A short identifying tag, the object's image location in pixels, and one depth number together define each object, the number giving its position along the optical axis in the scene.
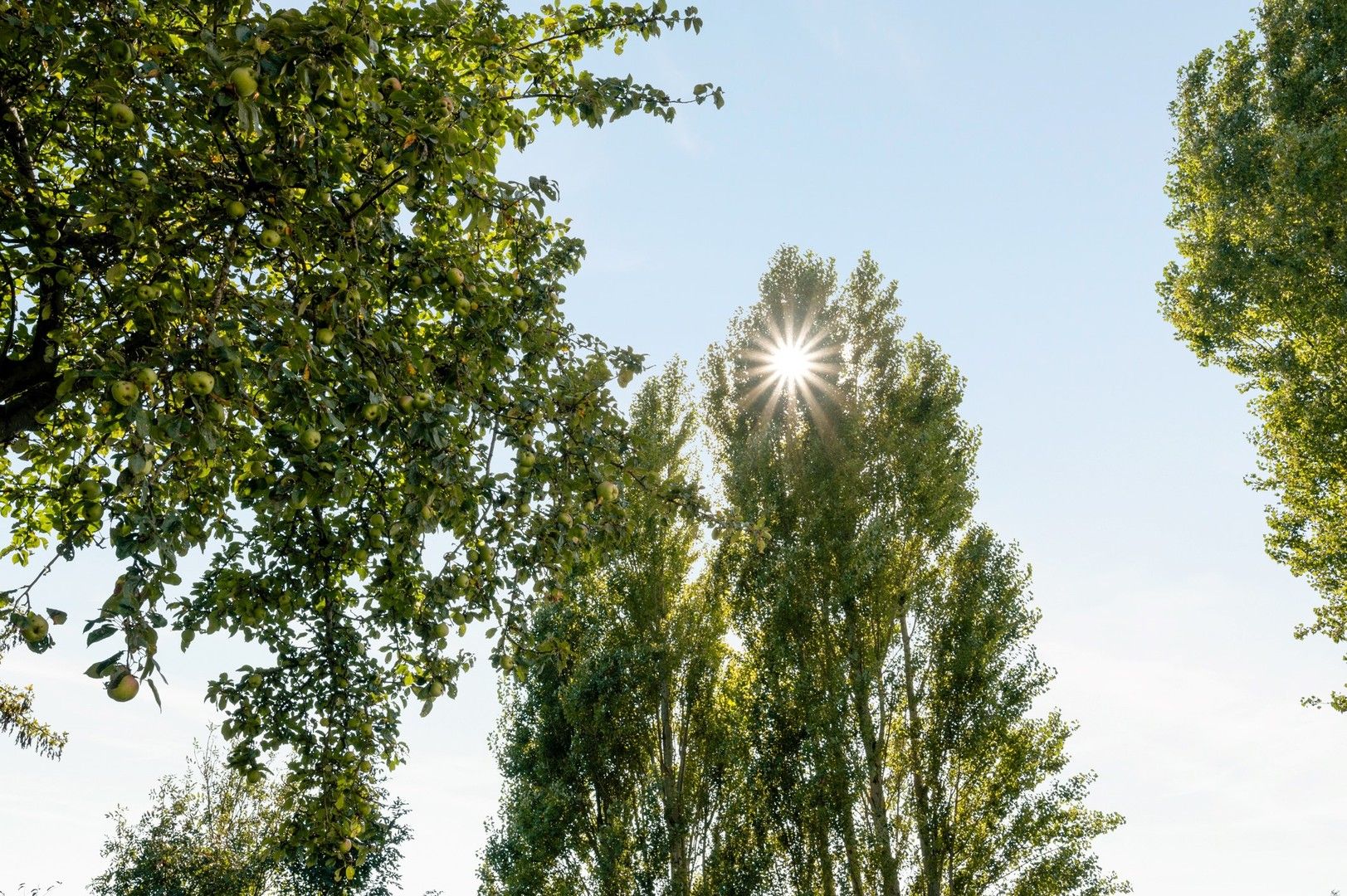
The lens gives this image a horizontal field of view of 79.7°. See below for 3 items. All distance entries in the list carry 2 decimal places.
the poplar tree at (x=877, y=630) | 11.84
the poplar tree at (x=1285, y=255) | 12.18
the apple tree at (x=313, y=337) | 2.67
